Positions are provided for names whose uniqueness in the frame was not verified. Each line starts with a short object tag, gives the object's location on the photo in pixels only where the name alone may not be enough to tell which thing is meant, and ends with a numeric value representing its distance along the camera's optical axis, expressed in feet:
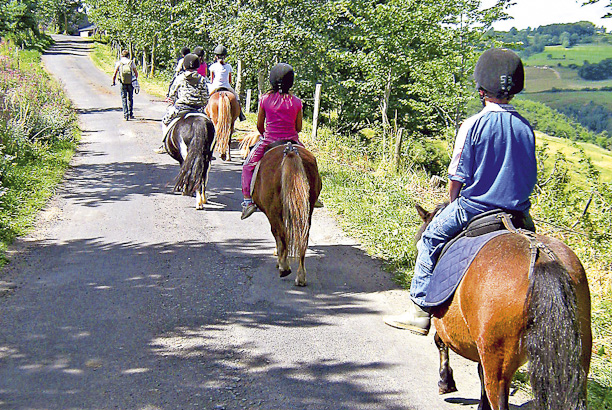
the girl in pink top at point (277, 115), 22.94
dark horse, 31.32
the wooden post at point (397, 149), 43.14
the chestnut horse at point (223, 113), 43.14
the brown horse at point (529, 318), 9.96
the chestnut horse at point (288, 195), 21.01
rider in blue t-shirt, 12.10
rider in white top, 43.91
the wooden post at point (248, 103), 74.38
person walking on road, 61.11
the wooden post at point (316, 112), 54.34
